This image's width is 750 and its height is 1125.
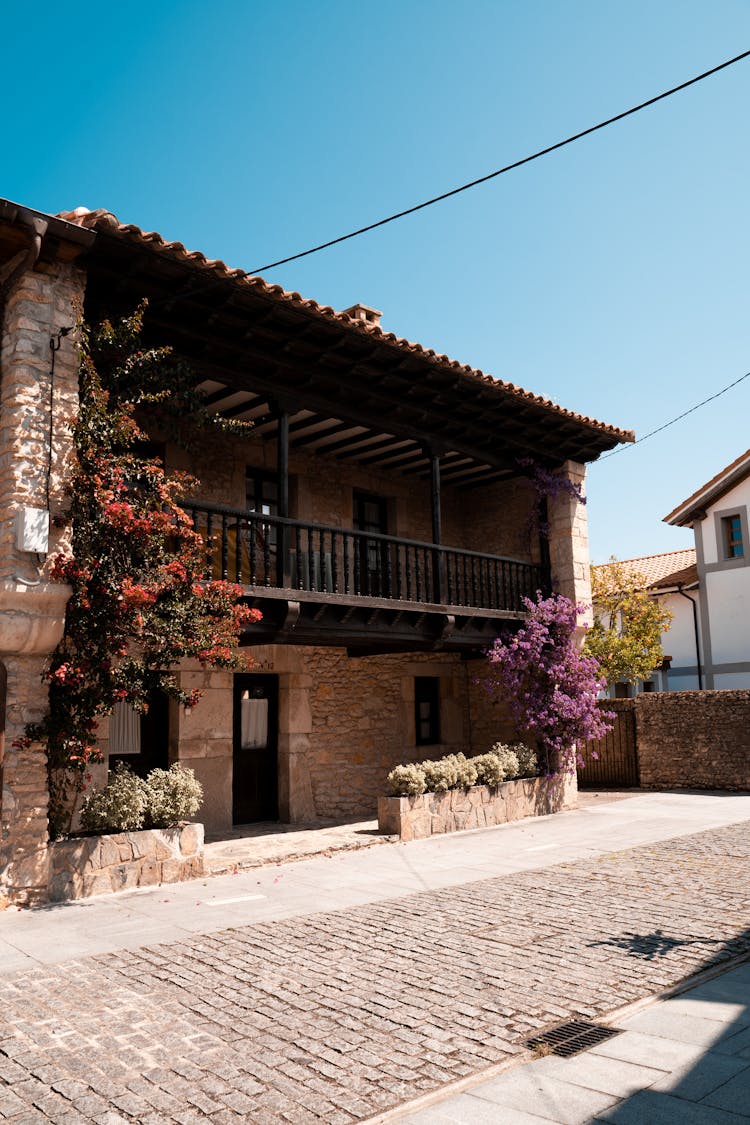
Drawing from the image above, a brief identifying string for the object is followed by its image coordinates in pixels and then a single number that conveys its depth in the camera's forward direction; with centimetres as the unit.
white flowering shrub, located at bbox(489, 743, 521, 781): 1166
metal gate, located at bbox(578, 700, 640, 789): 1532
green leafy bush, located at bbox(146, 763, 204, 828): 771
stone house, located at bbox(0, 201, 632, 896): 713
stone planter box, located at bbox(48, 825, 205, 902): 700
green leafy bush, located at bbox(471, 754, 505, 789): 1130
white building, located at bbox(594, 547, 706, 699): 2353
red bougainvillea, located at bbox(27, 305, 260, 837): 709
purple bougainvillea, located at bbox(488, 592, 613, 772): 1212
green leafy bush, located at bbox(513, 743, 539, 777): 1222
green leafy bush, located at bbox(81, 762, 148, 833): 736
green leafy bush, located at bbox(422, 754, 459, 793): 1052
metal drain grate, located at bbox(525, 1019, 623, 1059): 376
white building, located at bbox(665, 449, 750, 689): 2164
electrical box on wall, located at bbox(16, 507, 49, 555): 690
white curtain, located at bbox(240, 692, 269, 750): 1135
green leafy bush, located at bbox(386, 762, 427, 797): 1012
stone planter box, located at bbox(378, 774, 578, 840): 1004
